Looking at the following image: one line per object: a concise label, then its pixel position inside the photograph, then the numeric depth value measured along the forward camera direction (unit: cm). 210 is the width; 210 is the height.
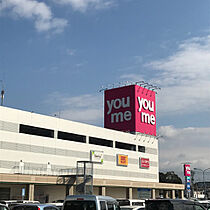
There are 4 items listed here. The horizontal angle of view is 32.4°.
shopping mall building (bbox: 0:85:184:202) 4350
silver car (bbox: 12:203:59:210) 1376
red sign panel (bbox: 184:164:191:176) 7719
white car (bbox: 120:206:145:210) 1843
